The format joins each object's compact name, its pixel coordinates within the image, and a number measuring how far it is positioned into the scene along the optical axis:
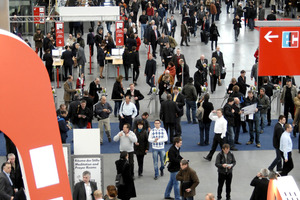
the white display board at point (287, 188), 8.39
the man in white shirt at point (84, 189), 11.73
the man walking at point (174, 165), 13.34
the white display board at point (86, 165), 12.52
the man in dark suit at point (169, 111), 17.05
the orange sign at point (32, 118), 6.32
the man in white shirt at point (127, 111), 17.28
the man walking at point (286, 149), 14.38
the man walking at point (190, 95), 18.86
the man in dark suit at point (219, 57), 23.39
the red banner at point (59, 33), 25.75
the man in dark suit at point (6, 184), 11.91
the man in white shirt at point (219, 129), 15.39
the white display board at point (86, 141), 12.55
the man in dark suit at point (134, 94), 18.62
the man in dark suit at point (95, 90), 19.36
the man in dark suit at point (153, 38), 27.55
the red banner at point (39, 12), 29.92
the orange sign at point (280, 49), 15.62
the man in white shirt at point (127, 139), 14.34
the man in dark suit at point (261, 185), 11.98
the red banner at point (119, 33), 25.64
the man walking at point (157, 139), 14.56
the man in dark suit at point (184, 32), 29.58
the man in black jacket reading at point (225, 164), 13.22
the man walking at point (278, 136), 14.67
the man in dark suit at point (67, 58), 23.50
